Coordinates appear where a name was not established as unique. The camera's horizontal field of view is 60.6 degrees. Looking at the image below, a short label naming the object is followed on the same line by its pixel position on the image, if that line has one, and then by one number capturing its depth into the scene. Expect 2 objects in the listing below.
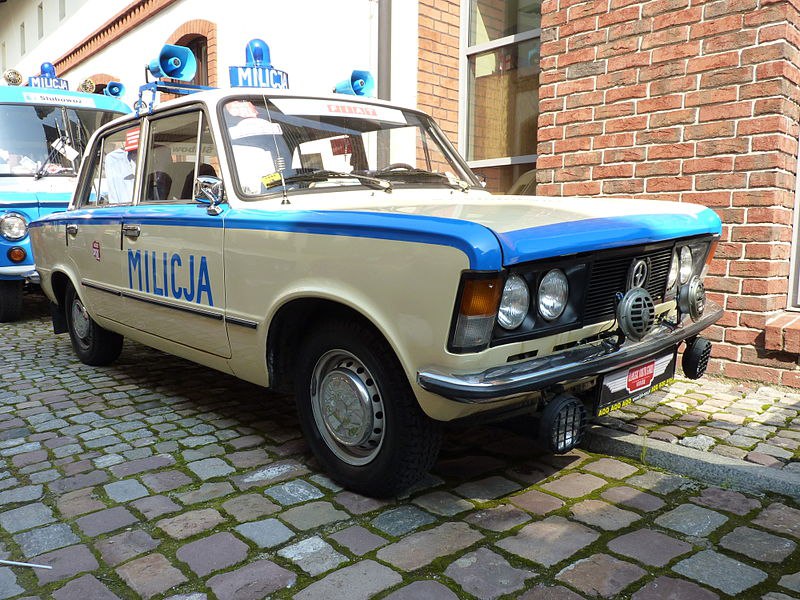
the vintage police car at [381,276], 2.41
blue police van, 7.15
